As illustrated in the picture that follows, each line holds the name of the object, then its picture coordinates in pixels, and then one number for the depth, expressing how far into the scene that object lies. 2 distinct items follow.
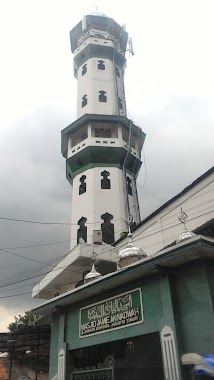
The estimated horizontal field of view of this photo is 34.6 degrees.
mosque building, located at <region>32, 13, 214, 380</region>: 8.30
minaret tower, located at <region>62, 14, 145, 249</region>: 25.42
